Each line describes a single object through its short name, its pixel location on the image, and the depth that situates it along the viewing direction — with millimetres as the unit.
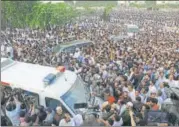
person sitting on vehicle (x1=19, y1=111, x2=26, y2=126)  5969
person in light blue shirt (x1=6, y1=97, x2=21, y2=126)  6145
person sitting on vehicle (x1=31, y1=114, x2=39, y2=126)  5859
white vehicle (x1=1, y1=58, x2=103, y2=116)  6004
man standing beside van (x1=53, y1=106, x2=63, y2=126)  5770
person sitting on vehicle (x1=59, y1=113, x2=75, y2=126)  5754
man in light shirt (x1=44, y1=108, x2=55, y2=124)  5887
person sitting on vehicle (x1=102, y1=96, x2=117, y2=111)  6148
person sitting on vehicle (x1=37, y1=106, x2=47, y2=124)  5859
